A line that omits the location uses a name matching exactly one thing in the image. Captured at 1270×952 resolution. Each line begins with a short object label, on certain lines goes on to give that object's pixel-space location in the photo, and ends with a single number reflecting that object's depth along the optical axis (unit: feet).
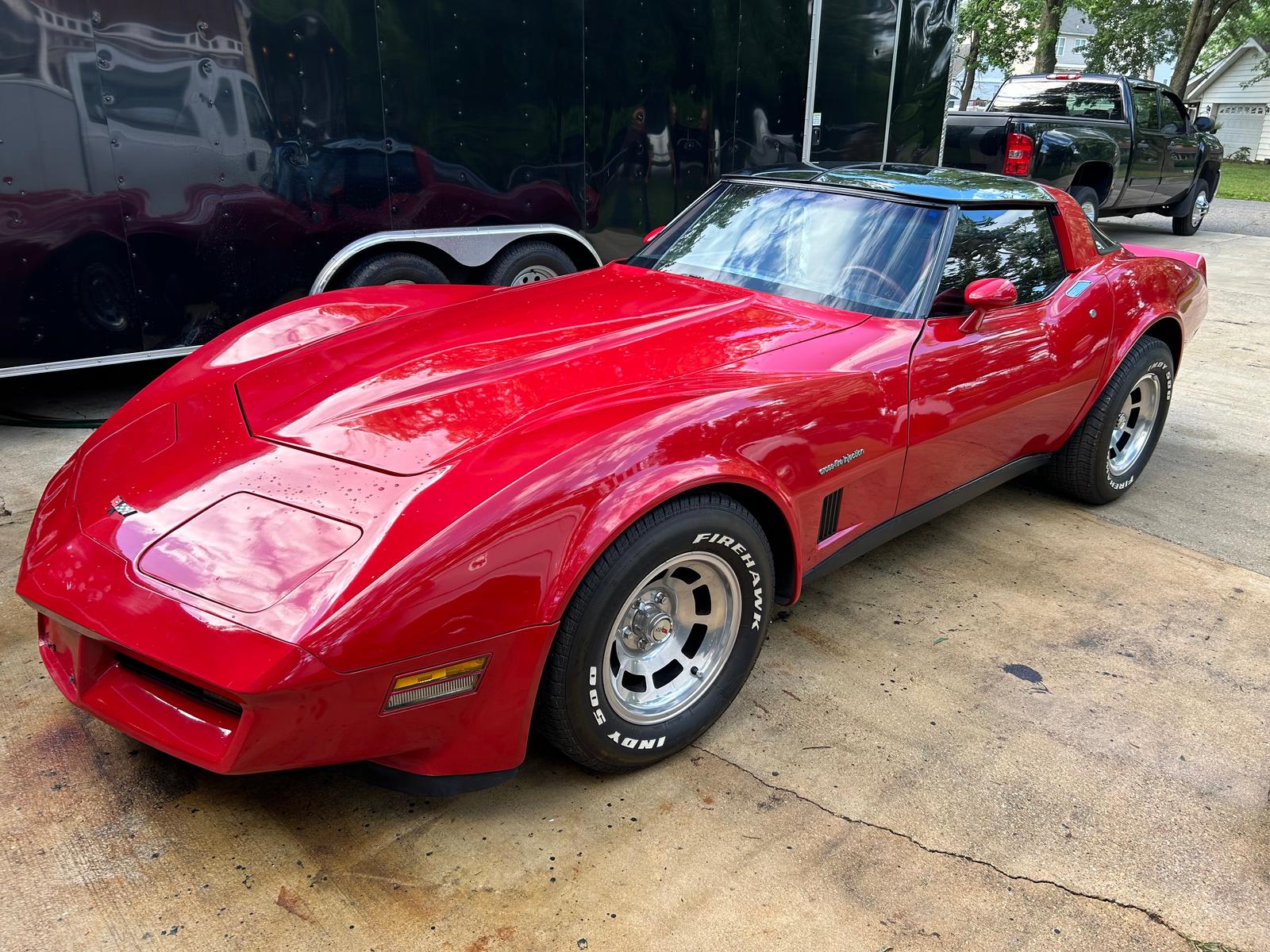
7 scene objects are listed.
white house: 137.69
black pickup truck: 33.17
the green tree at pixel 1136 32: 122.83
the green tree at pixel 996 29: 96.35
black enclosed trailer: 13.91
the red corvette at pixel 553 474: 6.28
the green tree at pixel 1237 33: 127.03
